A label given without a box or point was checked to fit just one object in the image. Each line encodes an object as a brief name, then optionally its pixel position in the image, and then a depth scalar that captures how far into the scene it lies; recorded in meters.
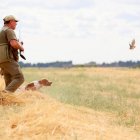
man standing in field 12.09
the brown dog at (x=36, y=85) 14.34
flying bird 25.13
